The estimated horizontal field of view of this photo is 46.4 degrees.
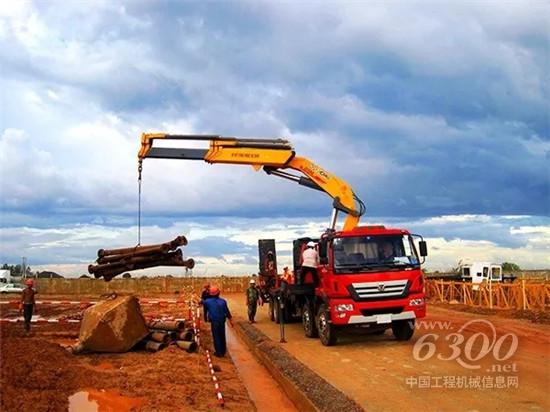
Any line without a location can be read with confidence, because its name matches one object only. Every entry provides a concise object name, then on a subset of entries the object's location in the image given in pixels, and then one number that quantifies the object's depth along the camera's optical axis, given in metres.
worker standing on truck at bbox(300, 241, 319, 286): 17.92
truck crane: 15.85
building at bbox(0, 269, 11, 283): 59.12
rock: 14.99
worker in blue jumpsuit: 15.91
